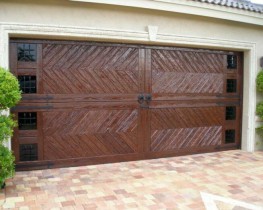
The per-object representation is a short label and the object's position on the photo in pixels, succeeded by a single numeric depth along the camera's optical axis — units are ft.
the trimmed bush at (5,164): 13.74
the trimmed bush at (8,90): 13.25
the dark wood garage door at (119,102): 17.75
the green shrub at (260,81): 22.08
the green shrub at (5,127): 13.47
